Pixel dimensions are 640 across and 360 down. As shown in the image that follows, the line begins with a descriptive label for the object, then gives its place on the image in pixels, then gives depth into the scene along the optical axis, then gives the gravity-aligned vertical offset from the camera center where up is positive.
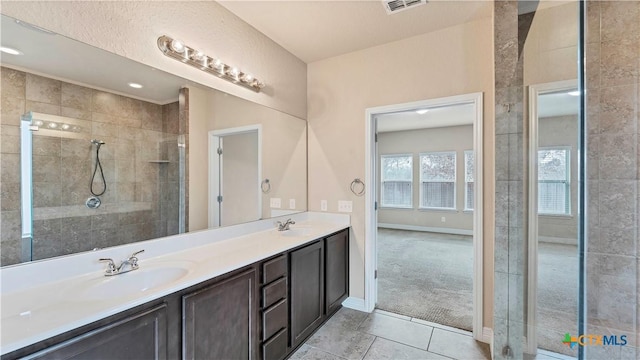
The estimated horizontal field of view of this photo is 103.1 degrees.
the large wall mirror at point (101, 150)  1.13 +0.17
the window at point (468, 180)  6.26 -0.03
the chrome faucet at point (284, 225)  2.45 -0.45
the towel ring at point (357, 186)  2.70 -0.07
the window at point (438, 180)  6.54 -0.03
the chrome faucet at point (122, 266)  1.29 -0.45
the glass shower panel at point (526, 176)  1.11 +0.01
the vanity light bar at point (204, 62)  1.64 +0.86
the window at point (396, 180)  7.11 -0.03
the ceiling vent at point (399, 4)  1.96 +1.37
